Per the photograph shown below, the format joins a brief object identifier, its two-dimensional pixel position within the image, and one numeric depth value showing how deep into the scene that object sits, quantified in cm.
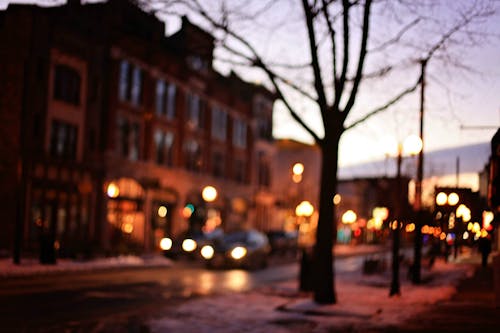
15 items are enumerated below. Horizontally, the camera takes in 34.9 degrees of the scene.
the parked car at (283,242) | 5109
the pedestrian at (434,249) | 3621
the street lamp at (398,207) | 1998
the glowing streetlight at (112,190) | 4375
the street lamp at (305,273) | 2289
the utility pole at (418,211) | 2433
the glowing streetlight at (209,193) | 2948
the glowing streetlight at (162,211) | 5059
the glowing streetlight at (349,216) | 3966
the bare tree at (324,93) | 1878
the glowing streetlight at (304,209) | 3161
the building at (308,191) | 7831
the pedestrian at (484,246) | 2218
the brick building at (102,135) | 3734
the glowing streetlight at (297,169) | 3556
